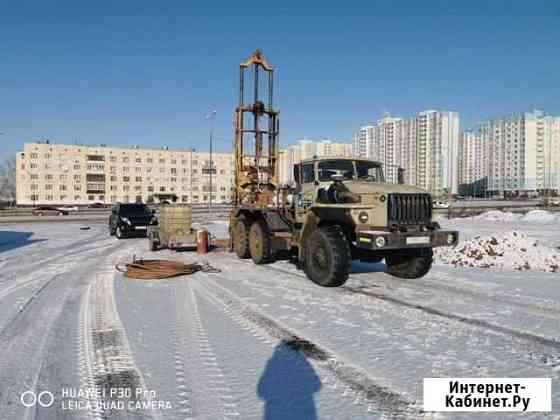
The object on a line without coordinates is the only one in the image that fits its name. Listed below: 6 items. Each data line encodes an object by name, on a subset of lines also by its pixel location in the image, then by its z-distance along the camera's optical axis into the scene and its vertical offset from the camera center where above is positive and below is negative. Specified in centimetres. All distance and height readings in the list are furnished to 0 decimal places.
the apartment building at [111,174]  8131 +628
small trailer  1240 -77
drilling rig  698 -37
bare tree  11848 +630
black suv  1733 -73
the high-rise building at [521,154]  10644 +1352
